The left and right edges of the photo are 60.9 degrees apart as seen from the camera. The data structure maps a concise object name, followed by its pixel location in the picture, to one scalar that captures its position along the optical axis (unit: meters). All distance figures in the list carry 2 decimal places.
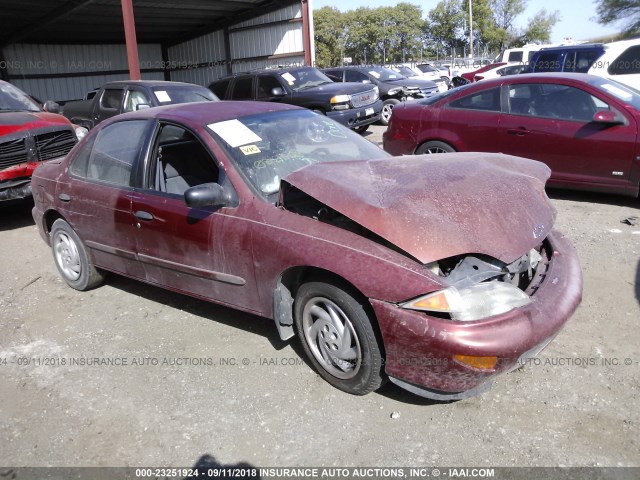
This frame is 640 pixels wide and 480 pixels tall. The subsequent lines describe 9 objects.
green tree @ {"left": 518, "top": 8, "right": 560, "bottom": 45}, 55.91
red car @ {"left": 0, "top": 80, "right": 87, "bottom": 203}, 6.79
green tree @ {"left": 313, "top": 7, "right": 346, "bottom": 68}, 49.50
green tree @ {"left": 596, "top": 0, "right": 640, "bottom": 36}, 43.31
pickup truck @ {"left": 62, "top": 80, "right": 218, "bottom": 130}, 9.26
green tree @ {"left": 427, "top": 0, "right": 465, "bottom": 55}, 57.88
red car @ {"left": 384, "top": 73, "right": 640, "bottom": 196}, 5.79
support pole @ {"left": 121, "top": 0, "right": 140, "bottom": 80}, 13.73
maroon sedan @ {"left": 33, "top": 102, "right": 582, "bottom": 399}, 2.65
